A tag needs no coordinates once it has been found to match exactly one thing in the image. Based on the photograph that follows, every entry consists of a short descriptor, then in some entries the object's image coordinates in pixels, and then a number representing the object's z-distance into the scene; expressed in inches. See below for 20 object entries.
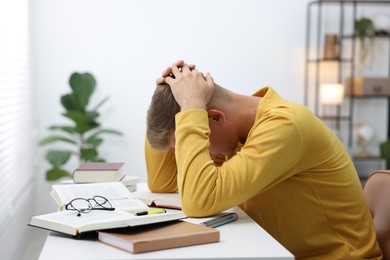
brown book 52.3
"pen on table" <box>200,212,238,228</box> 63.5
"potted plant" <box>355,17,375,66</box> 204.1
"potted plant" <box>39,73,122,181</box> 175.8
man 65.0
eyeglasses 63.4
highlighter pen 59.6
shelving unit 206.1
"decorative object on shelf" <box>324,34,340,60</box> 201.8
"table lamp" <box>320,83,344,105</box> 197.9
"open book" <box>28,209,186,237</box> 55.5
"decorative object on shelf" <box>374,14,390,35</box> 206.6
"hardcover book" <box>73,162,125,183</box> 85.5
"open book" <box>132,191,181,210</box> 74.6
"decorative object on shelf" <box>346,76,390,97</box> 201.8
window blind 123.3
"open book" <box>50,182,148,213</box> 67.8
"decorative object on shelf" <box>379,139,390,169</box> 202.5
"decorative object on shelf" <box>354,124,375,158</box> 206.8
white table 51.0
